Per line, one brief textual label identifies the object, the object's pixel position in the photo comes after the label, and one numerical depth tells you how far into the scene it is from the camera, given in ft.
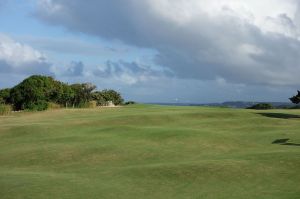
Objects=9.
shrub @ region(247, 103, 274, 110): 224.78
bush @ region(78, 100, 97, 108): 211.20
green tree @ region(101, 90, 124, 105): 243.60
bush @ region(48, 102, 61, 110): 192.22
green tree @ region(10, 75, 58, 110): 203.82
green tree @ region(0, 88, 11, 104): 216.23
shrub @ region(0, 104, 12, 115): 169.04
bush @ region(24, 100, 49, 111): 184.15
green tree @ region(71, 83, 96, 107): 221.05
